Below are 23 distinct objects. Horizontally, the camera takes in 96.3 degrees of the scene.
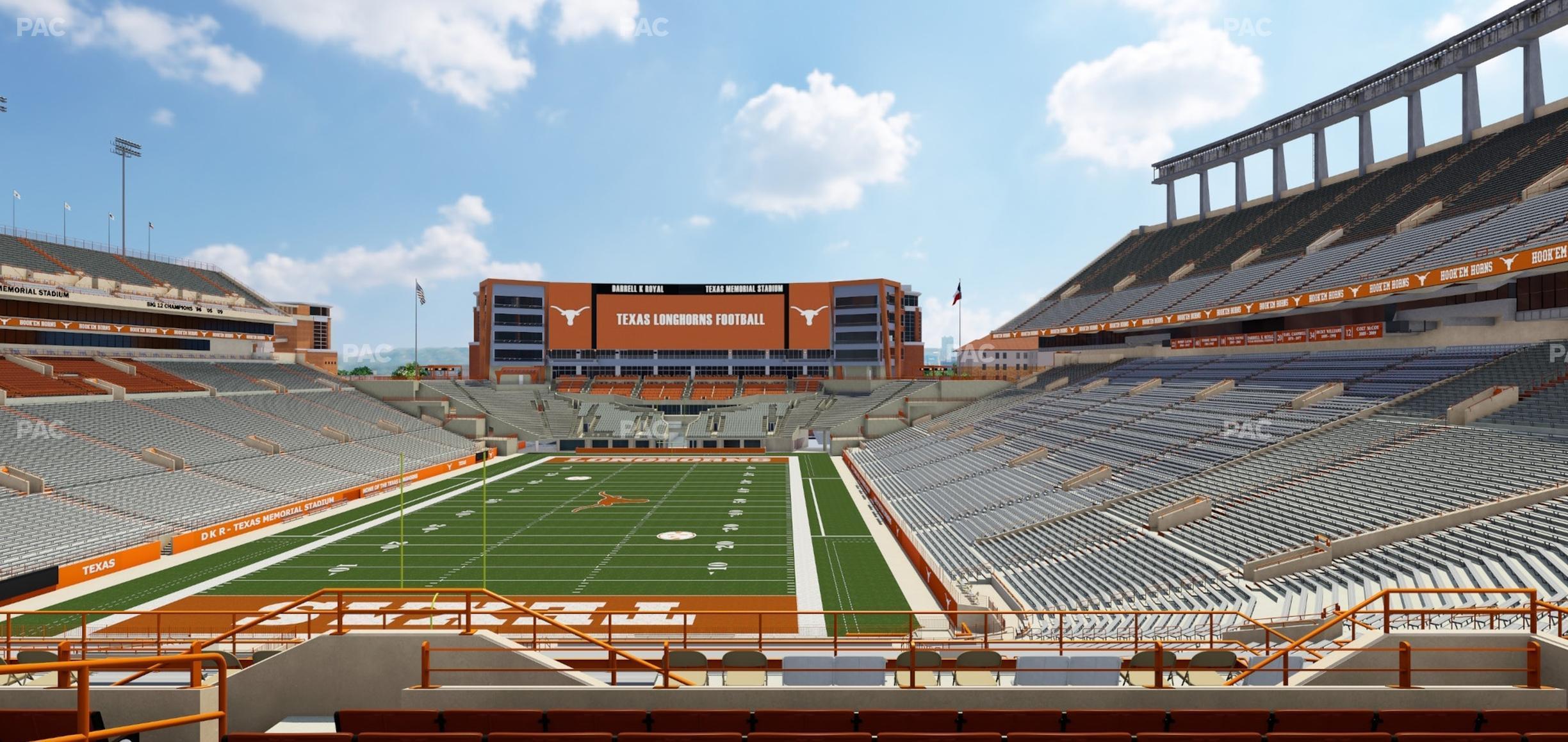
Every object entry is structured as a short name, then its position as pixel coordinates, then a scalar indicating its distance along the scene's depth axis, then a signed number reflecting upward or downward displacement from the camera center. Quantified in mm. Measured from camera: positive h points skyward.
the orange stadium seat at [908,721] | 6285 -3000
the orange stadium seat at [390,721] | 6129 -2915
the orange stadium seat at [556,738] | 5805 -2890
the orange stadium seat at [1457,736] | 5691 -2889
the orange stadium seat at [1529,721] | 6043 -2927
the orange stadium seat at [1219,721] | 6238 -3000
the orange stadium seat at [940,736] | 5797 -2918
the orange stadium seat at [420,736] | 5770 -2866
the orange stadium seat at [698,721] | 6297 -2994
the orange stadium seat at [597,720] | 6285 -2977
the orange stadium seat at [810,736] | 5867 -2933
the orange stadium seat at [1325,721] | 6195 -2975
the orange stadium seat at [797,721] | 6309 -3018
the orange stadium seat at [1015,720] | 6270 -2993
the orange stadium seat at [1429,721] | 6277 -3020
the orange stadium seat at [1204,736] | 5809 -2931
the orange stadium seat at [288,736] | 5668 -2836
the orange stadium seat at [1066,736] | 5824 -2929
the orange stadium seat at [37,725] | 5777 -2749
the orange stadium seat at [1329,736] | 5785 -2914
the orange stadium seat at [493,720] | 6285 -2976
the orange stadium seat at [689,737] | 5789 -2896
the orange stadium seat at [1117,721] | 6199 -2977
